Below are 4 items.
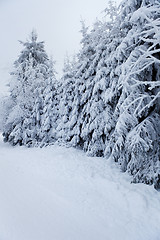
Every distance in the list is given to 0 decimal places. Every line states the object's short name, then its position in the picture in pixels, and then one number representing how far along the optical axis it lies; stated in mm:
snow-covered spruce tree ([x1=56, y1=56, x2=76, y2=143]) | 12703
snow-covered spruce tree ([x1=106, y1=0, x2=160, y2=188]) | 6094
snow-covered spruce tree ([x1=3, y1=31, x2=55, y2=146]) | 15641
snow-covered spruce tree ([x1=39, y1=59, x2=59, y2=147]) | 14203
